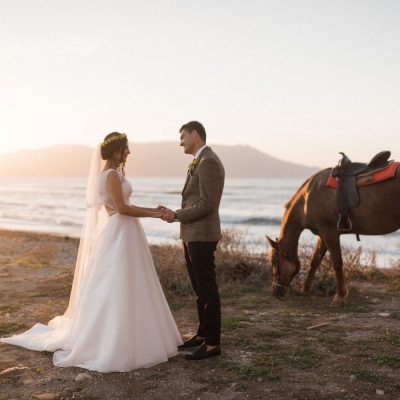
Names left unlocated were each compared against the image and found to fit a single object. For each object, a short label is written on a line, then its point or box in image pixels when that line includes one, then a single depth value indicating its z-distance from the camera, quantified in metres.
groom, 4.66
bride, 4.72
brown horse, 6.91
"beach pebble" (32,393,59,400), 4.00
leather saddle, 6.97
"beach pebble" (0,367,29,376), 4.55
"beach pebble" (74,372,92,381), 4.40
